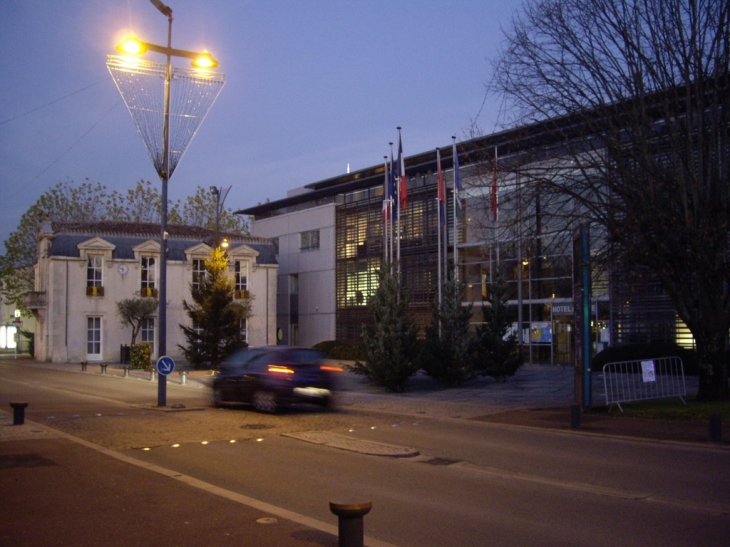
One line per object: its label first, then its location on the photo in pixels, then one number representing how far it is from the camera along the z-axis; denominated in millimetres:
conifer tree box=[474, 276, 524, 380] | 26562
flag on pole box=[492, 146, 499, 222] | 17184
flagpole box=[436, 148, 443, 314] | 30725
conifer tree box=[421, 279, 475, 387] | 24734
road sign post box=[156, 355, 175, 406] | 17047
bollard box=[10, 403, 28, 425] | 13766
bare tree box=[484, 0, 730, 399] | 15523
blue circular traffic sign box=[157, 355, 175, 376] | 17016
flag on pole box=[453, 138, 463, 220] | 30016
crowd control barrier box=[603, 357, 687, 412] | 16422
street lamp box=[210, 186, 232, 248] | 33403
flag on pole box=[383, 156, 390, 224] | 32531
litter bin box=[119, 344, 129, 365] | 41562
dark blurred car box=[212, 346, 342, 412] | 16516
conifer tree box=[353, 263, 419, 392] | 23141
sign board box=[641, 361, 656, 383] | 16344
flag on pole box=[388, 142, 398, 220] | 32056
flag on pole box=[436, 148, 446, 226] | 30827
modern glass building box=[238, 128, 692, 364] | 18188
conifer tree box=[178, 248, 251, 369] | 35531
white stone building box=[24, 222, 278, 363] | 43500
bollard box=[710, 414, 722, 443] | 12477
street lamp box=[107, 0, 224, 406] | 15681
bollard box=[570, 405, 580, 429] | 14453
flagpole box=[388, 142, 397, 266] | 31695
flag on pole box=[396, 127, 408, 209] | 31422
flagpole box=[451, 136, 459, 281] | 30094
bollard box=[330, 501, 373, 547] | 4969
